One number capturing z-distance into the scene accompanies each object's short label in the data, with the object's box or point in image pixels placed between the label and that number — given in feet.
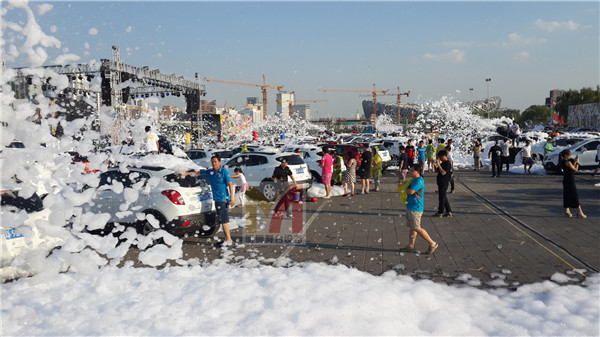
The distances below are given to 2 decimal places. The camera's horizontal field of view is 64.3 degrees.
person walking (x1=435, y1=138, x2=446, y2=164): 65.87
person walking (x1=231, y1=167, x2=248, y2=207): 43.52
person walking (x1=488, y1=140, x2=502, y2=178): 68.64
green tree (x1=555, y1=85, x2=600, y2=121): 263.49
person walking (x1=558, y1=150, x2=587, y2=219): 36.29
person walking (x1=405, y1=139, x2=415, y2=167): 62.17
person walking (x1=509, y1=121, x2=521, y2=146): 102.06
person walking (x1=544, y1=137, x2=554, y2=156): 77.51
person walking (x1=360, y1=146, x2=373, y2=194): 53.47
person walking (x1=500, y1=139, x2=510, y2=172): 77.82
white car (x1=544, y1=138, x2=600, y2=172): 70.38
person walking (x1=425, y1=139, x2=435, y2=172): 75.00
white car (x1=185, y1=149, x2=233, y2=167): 64.59
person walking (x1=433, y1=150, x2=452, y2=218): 38.55
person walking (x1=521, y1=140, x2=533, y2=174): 73.67
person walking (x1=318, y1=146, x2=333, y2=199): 49.19
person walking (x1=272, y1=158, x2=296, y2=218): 42.01
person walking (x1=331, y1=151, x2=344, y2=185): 58.34
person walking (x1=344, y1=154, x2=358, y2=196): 50.76
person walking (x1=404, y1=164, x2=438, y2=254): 27.12
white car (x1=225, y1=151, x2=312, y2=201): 50.19
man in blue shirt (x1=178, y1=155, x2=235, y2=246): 29.45
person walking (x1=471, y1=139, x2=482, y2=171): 79.06
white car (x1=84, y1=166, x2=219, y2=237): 28.30
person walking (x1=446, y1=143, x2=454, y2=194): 52.13
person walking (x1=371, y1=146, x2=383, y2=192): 55.01
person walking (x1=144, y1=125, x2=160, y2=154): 48.01
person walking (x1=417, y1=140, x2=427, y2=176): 64.85
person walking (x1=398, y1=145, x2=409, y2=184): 54.13
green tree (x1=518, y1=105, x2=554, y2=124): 360.07
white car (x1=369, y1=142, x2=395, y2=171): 79.10
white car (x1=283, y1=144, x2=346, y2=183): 61.72
